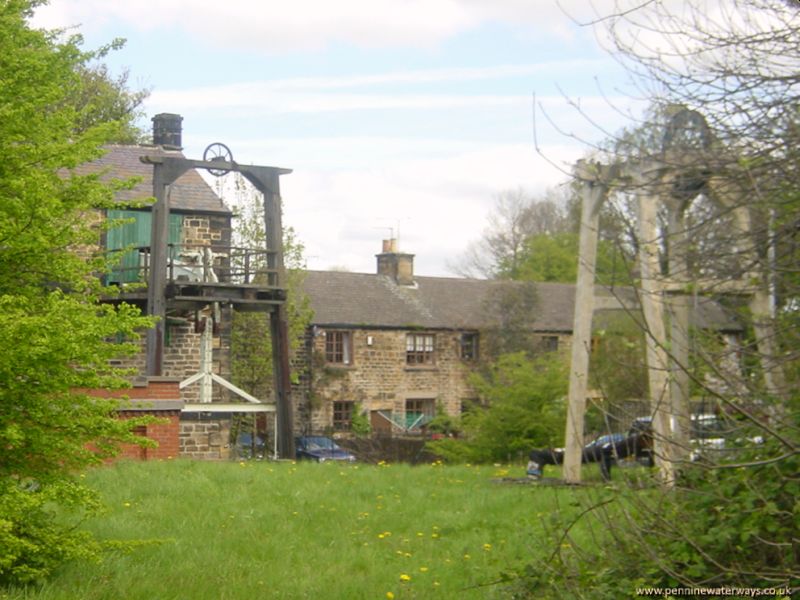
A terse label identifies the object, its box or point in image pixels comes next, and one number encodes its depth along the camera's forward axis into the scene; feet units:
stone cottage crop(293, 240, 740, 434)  120.47
